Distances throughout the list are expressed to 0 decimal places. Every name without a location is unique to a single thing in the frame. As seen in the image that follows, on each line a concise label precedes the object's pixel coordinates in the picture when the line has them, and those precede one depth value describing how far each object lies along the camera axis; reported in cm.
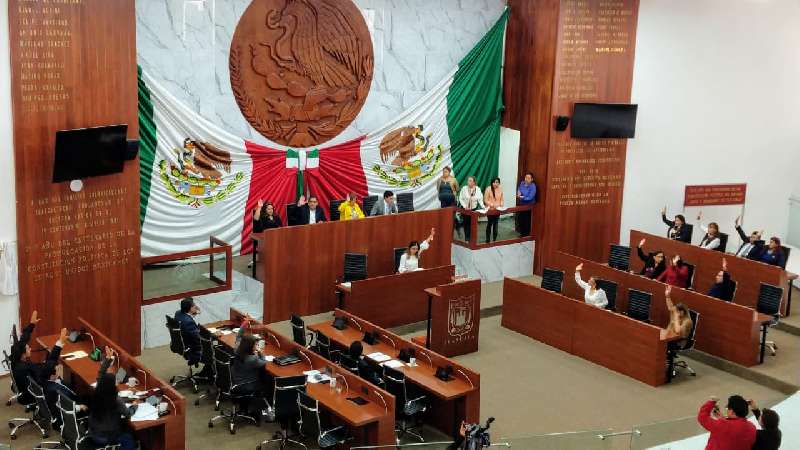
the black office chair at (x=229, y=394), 1009
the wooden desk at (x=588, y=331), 1180
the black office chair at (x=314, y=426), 919
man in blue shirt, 1573
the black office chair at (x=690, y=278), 1374
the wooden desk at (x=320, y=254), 1308
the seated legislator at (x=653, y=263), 1377
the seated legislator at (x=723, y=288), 1297
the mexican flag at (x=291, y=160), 1346
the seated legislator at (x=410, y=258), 1353
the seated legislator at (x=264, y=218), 1333
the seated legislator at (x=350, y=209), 1411
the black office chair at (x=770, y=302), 1292
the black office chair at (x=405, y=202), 1517
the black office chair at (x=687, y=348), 1209
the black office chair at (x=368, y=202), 1484
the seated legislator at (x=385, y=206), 1437
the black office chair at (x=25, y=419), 984
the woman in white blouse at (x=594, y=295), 1277
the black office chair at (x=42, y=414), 934
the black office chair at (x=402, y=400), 992
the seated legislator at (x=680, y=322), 1184
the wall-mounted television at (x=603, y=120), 1564
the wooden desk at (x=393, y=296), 1291
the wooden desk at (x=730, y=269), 1370
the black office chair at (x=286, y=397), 955
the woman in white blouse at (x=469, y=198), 1517
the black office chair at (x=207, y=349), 1059
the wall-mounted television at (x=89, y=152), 1088
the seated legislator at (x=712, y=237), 1486
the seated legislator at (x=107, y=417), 859
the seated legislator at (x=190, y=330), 1097
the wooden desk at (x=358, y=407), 918
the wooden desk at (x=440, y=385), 994
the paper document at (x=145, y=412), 888
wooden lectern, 1222
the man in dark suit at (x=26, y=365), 952
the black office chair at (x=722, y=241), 1492
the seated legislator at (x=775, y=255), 1417
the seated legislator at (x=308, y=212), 1369
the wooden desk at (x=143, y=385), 898
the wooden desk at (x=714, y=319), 1220
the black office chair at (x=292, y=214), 1370
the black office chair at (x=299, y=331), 1134
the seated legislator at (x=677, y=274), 1357
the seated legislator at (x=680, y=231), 1520
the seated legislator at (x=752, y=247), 1441
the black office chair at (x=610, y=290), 1300
